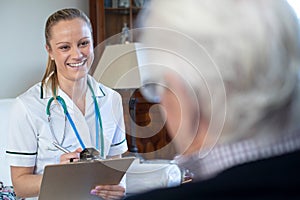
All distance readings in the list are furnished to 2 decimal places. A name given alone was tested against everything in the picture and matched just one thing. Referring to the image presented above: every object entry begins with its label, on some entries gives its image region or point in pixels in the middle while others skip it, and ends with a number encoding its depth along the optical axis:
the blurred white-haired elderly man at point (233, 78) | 0.59
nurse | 1.68
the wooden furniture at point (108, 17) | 3.54
